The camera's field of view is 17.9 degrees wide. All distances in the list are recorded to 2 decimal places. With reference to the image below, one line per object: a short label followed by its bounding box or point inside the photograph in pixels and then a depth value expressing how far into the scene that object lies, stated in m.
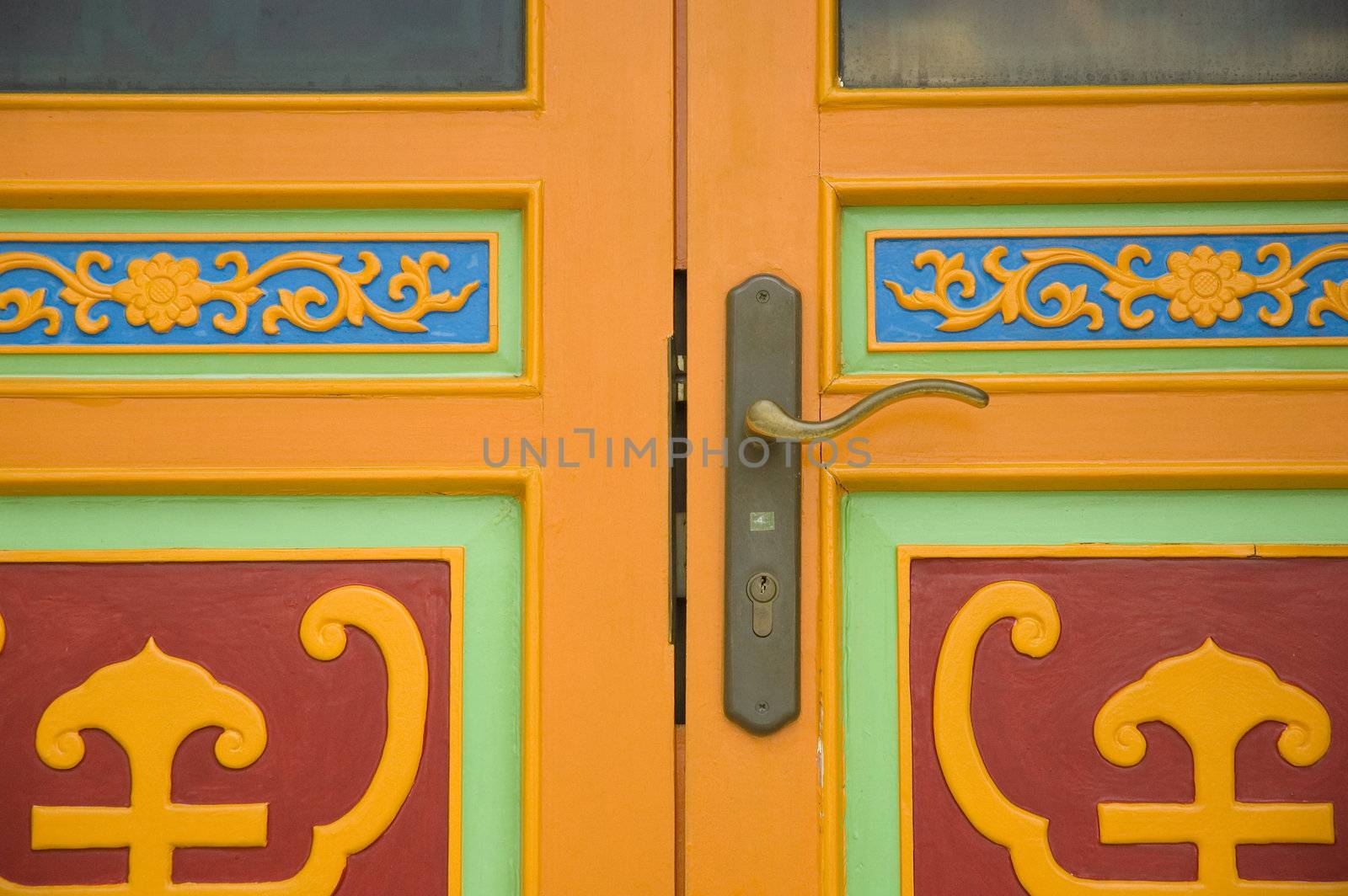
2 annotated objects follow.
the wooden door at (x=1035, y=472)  2.15
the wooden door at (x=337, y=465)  2.15
